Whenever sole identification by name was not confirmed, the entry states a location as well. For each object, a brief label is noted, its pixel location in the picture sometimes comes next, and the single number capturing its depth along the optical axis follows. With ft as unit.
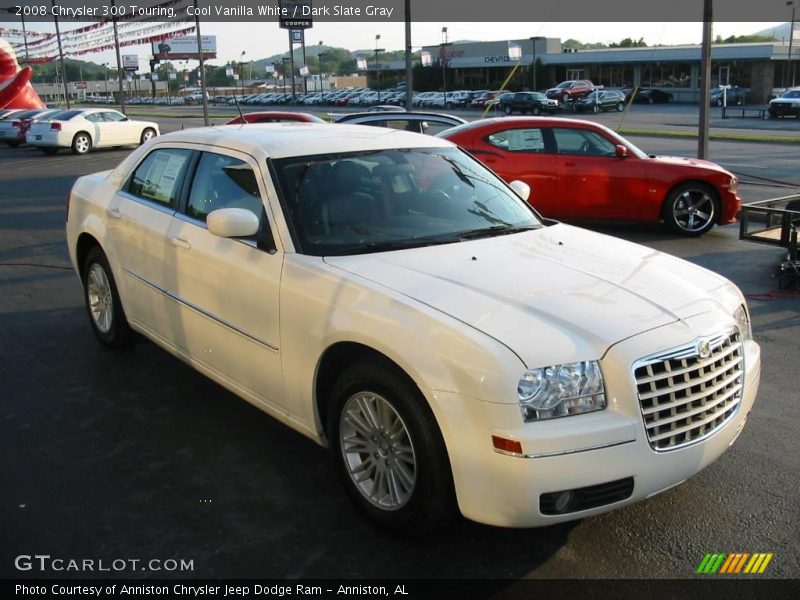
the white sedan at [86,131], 85.51
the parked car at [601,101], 162.40
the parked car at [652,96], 206.49
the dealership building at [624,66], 204.95
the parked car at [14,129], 100.22
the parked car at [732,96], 187.25
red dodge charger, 35.06
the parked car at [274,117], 59.22
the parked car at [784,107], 135.44
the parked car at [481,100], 185.01
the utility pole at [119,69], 139.38
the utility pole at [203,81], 78.20
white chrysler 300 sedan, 10.38
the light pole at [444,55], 252.62
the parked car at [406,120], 44.67
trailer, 24.97
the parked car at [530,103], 155.84
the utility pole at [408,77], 64.95
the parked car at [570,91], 180.34
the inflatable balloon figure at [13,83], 127.85
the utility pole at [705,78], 46.78
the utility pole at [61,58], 168.82
